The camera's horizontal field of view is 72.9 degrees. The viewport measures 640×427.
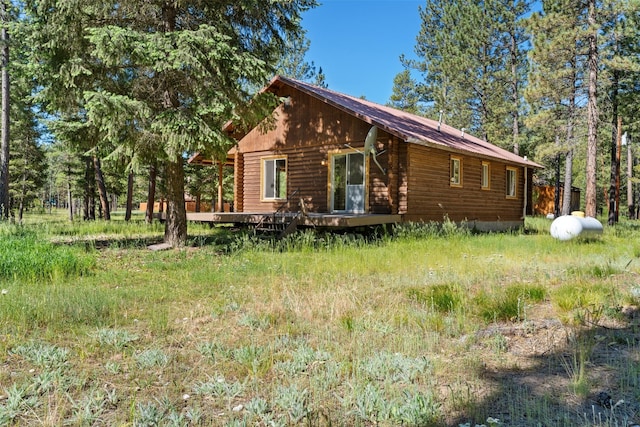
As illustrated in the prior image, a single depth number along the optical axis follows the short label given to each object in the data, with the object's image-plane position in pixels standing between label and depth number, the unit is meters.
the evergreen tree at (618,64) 14.98
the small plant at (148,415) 2.38
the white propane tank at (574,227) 11.31
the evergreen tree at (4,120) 15.87
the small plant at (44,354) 3.11
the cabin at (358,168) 13.15
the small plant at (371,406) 2.46
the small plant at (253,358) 3.07
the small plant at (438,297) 4.74
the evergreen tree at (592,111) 15.77
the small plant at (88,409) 2.38
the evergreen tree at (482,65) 27.96
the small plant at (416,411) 2.38
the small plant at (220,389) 2.72
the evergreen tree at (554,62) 16.00
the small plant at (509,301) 4.48
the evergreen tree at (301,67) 30.06
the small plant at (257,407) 2.48
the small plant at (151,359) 3.15
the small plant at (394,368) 2.97
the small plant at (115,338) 3.55
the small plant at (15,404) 2.39
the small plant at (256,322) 4.10
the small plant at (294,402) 2.47
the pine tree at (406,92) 37.38
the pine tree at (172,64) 7.87
